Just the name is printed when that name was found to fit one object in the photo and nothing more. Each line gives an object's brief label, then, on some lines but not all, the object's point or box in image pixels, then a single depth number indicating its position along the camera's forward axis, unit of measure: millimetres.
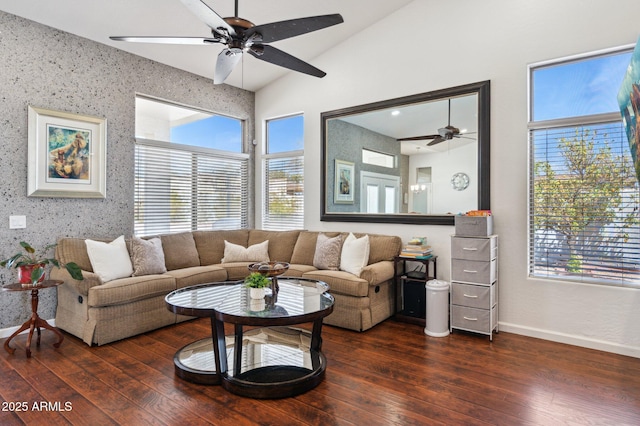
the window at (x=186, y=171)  4770
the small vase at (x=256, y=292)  2861
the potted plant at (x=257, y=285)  2854
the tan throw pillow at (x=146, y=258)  3938
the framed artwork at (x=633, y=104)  2059
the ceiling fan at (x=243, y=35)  2340
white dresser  3574
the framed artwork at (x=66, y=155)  3750
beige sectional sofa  3420
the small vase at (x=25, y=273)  3258
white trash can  3715
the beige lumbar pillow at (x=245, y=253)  5004
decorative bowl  3010
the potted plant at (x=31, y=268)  3186
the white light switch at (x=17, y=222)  3625
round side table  3205
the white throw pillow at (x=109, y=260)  3664
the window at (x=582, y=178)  3287
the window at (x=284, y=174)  5641
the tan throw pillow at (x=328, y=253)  4426
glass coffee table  2475
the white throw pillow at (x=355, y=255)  4196
